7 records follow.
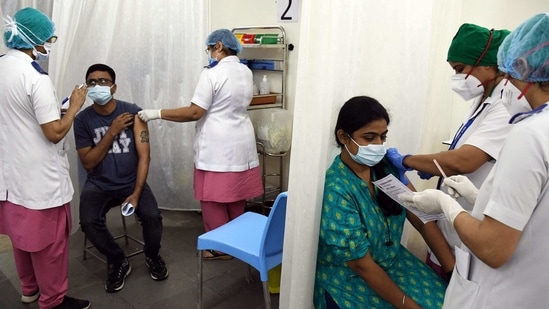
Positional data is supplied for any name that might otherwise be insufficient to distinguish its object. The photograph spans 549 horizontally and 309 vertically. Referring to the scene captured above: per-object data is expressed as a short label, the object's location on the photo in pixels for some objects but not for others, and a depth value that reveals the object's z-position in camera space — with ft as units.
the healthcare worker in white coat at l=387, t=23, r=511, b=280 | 4.54
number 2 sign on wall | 8.38
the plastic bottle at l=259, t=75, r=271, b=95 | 10.67
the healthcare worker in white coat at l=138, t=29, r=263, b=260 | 7.79
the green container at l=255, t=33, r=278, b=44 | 9.93
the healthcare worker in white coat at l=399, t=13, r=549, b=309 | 2.60
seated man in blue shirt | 7.19
